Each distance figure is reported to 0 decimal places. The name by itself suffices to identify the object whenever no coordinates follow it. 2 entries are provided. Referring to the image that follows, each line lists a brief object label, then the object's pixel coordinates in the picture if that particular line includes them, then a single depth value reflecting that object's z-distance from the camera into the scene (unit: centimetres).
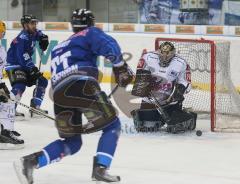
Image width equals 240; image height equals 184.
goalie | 1048
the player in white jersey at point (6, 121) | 900
